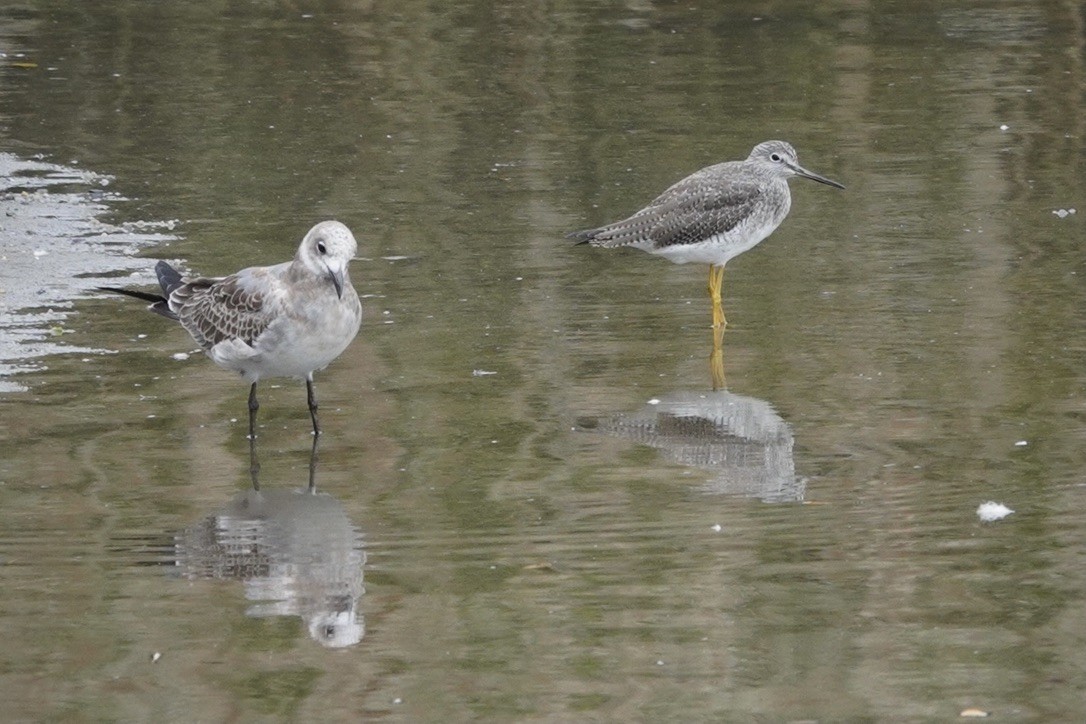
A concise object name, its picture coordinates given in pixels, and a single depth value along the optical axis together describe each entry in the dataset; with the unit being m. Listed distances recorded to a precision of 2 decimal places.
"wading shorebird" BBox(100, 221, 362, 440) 17.77
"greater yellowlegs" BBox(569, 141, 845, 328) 23.52
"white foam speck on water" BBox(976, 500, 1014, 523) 15.91
